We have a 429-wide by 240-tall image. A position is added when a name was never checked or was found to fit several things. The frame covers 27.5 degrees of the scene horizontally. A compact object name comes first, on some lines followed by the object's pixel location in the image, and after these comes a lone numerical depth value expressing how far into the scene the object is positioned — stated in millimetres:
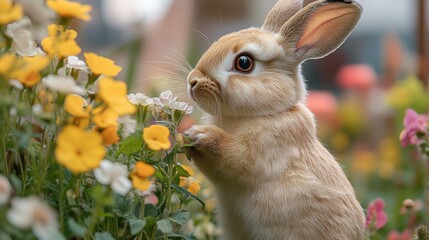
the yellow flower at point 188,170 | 551
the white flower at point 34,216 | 369
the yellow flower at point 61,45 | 441
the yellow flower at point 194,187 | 588
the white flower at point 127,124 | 490
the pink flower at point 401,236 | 721
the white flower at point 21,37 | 461
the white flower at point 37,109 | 454
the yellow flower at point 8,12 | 415
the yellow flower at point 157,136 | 471
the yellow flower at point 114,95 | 435
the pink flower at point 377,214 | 654
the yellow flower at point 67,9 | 445
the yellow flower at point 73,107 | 428
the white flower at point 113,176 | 426
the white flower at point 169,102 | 539
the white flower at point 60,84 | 424
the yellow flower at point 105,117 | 441
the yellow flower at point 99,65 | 461
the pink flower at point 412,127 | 618
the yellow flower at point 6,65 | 402
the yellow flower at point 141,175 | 443
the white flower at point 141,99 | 529
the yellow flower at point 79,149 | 399
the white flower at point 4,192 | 383
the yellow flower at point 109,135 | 463
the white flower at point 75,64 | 492
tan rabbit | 563
